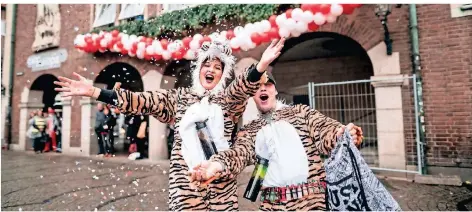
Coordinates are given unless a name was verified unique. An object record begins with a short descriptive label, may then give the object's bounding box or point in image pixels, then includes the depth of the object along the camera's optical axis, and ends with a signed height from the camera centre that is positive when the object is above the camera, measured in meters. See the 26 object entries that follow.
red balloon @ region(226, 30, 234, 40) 6.72 +2.08
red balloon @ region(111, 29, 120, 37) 8.74 +2.78
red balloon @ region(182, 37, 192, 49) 7.00 +2.02
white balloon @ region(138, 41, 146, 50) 8.03 +2.22
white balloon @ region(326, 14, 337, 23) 5.49 +1.99
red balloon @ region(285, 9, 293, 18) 5.76 +2.16
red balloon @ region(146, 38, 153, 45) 8.05 +2.34
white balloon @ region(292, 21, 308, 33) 5.67 +1.89
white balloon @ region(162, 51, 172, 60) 7.63 +1.88
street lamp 5.63 +2.12
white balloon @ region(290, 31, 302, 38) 5.86 +1.82
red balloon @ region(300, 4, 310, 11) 5.57 +2.21
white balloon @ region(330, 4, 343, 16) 5.32 +2.06
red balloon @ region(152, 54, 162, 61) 7.95 +1.92
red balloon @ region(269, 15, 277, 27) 6.12 +2.14
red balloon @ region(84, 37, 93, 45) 9.27 +2.75
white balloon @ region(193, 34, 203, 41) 6.87 +2.07
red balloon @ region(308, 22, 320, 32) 5.72 +1.91
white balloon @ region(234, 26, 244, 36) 6.57 +2.12
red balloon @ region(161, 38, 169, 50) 7.70 +2.16
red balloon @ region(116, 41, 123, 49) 8.62 +2.43
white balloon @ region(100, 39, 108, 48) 8.91 +2.55
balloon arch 5.54 +2.06
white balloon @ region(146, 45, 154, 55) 7.91 +2.08
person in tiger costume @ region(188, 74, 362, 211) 1.89 -0.13
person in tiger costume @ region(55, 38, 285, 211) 1.78 +0.15
